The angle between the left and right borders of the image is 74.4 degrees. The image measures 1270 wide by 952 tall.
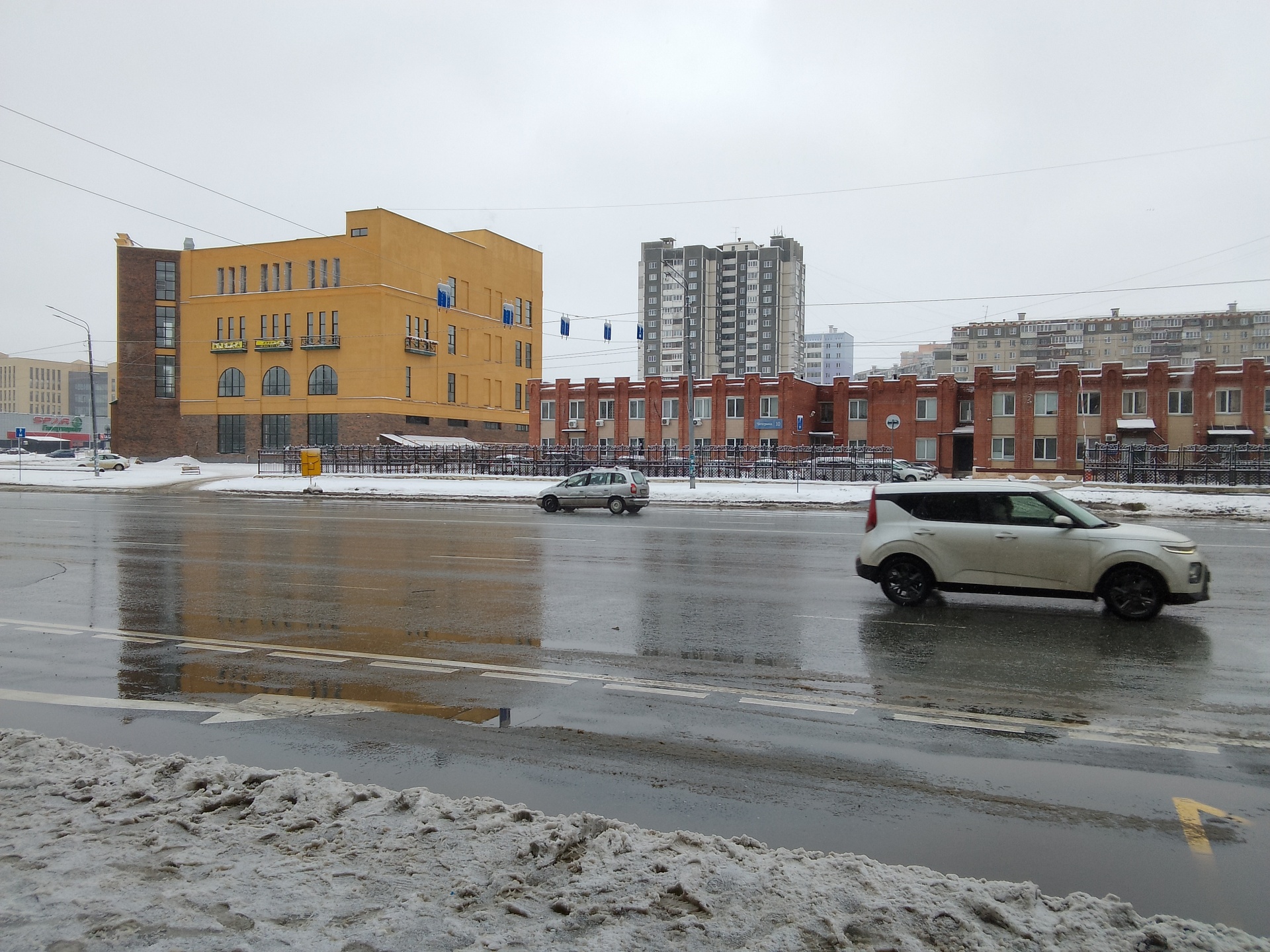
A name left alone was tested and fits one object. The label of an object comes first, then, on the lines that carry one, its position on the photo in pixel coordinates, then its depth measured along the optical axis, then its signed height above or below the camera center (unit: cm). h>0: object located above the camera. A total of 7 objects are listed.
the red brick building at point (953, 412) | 5828 +368
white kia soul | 945 -107
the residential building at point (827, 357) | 19400 +2395
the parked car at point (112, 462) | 5866 -81
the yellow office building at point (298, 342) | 6669 +926
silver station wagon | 2723 -120
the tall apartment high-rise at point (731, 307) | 14325 +2608
